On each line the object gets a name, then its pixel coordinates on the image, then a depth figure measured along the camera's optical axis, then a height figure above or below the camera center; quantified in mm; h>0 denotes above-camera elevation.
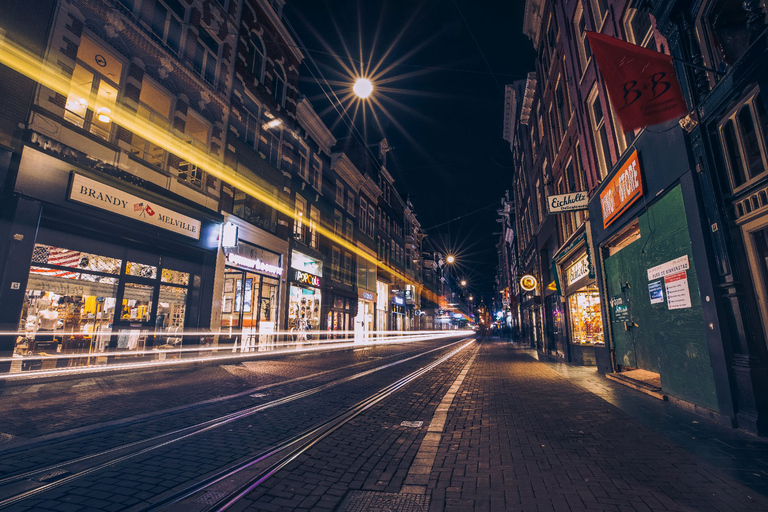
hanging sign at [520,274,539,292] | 22062 +2830
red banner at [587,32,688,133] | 6125 +4120
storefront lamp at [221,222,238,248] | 17547 +4431
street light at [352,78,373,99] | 12780 +8484
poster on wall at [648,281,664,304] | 7488 +774
